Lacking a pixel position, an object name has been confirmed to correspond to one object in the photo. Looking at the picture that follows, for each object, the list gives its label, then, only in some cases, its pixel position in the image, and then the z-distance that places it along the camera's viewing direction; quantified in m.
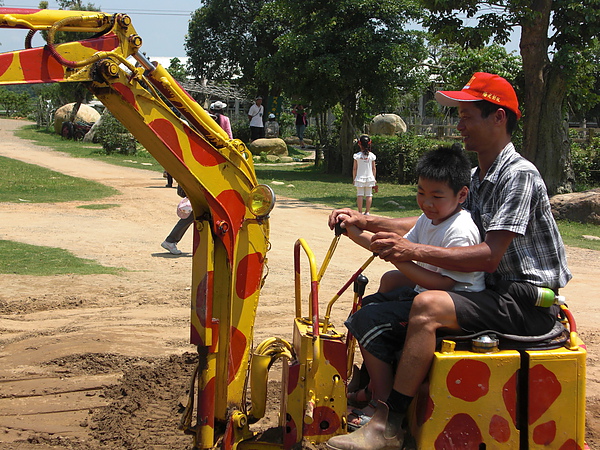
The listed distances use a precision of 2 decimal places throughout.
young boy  3.34
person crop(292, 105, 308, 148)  31.55
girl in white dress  13.10
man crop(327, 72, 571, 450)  3.16
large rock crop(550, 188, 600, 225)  13.31
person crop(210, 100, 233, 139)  9.80
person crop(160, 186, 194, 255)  8.88
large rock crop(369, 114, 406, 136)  29.94
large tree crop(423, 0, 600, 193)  13.98
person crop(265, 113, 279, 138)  30.80
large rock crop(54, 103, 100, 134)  33.31
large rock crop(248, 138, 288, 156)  26.05
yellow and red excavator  3.02
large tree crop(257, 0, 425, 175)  18.52
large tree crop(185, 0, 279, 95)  31.66
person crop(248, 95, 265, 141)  25.73
